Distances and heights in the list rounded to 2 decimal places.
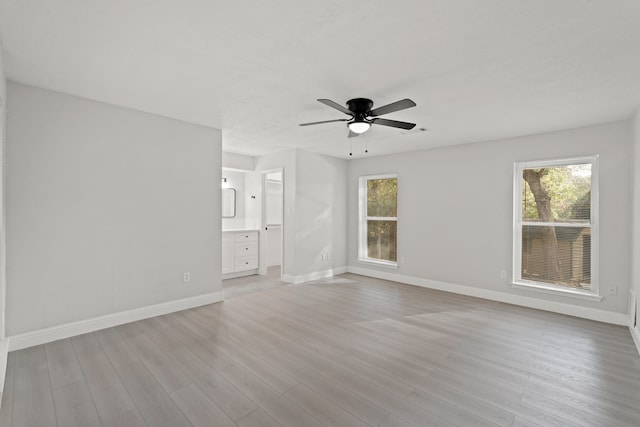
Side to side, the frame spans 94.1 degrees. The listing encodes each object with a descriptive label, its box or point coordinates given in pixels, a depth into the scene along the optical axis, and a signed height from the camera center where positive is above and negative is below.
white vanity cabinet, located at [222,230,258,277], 5.77 -0.82
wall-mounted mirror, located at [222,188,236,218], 6.61 +0.20
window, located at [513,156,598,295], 3.87 -0.19
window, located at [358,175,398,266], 5.92 -0.17
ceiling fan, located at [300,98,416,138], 2.96 +0.95
